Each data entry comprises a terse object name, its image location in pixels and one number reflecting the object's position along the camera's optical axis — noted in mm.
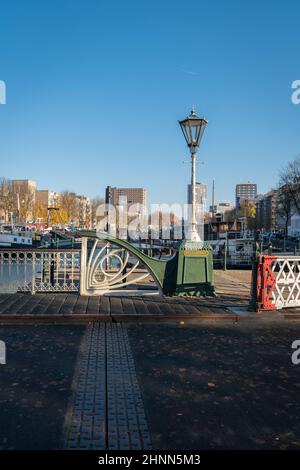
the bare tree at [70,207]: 109450
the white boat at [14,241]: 53938
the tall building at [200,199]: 78438
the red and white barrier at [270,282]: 9375
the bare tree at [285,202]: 56322
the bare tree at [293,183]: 53278
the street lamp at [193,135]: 10938
